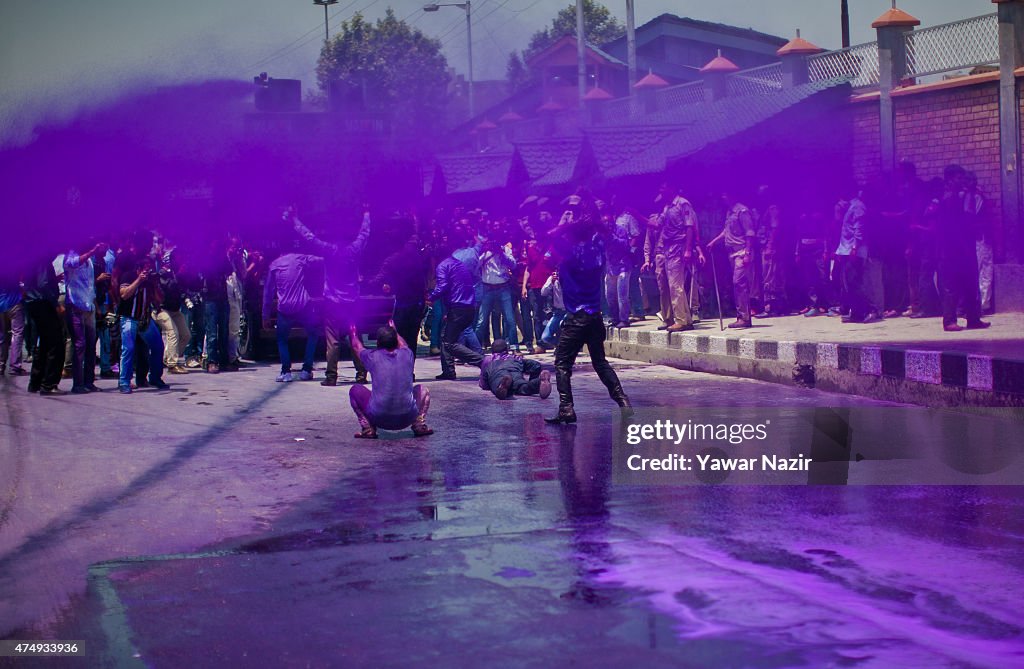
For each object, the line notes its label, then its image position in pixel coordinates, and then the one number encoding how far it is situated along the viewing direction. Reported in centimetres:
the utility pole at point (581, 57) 4087
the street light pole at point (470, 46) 6619
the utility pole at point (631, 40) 4006
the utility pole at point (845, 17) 4391
